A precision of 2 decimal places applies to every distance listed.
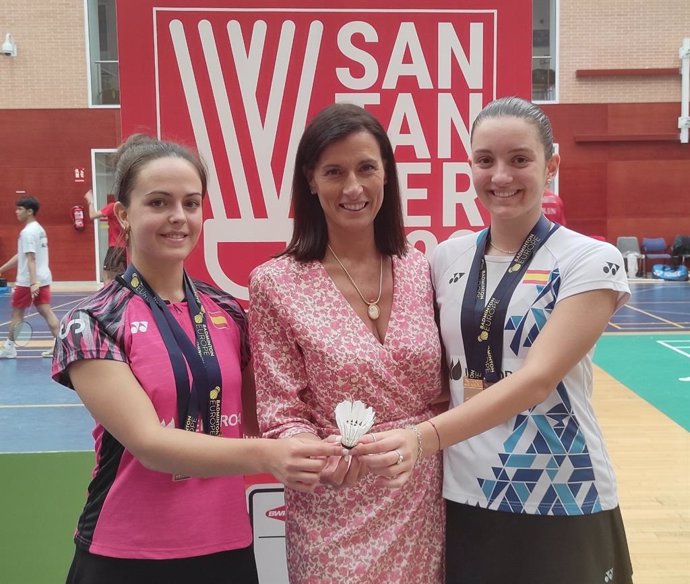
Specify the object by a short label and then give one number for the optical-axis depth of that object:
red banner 2.46
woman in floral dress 1.52
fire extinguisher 14.20
